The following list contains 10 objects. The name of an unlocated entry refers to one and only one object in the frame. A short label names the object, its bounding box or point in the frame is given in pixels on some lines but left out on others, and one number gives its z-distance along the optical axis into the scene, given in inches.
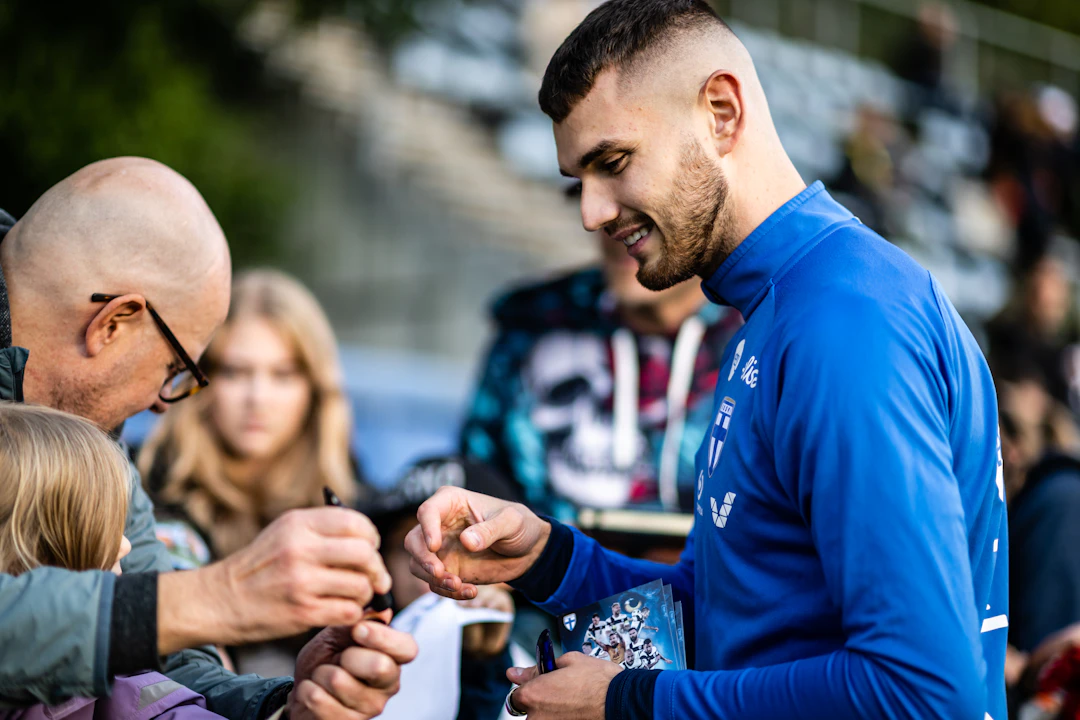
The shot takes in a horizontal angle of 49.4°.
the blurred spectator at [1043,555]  164.9
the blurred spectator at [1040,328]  262.2
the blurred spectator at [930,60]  529.7
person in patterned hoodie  168.6
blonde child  80.2
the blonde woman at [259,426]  174.2
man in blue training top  72.1
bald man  70.8
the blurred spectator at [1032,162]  475.2
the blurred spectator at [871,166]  360.2
